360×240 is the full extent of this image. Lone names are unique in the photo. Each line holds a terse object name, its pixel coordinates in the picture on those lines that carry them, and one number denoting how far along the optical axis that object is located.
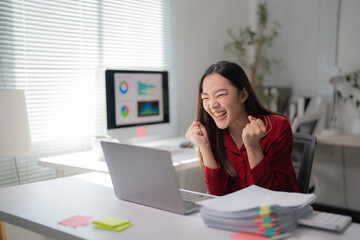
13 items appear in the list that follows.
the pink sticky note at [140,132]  2.63
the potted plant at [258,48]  3.99
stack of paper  1.09
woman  1.61
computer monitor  2.47
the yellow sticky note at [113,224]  1.18
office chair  1.78
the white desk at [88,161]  2.22
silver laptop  1.24
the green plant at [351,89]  3.66
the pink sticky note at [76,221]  1.22
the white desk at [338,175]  3.80
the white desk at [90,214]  1.14
